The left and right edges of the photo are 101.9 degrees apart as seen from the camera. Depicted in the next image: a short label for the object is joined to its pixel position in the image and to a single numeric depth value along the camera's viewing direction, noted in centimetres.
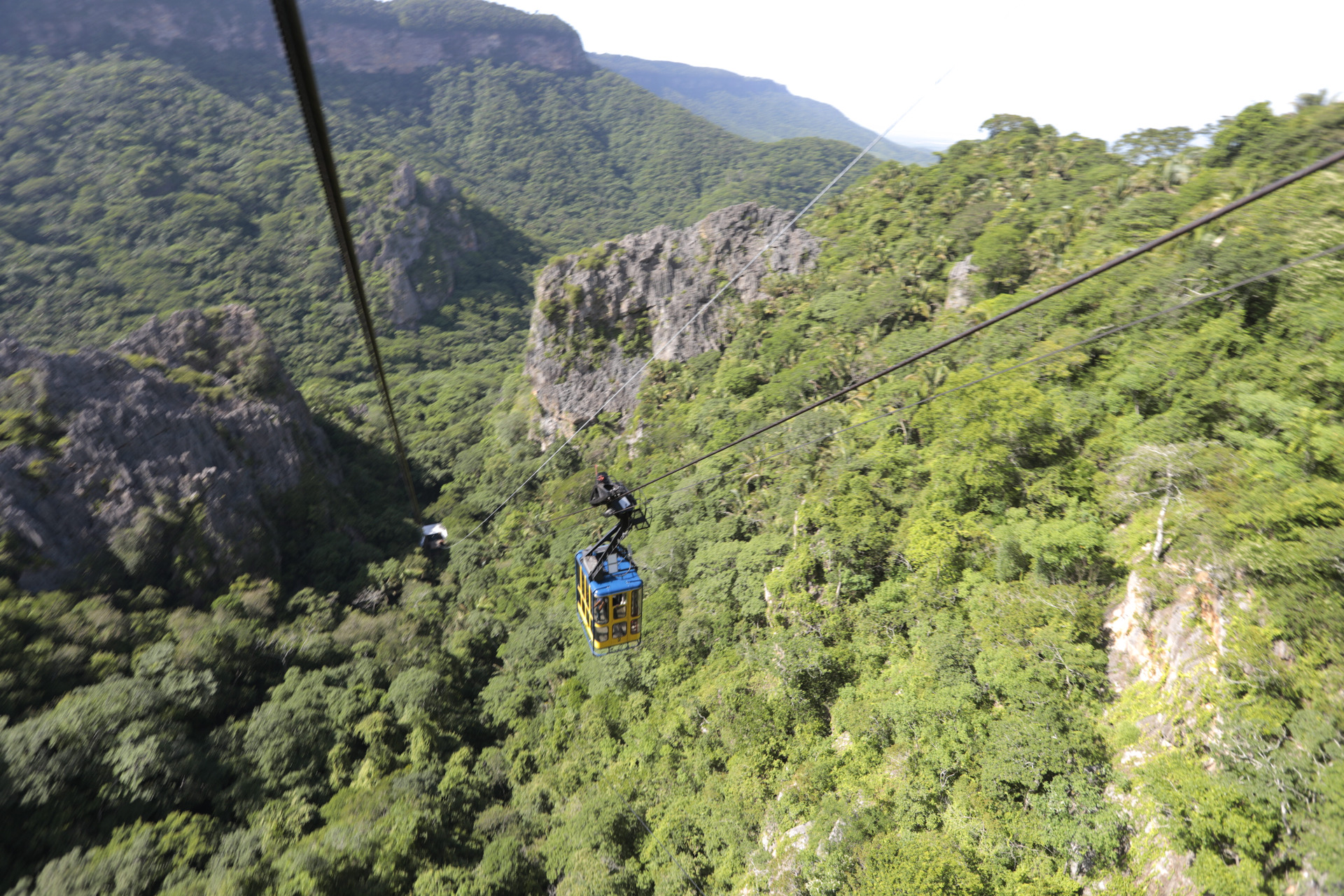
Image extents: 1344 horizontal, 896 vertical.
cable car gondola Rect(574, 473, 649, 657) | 1658
